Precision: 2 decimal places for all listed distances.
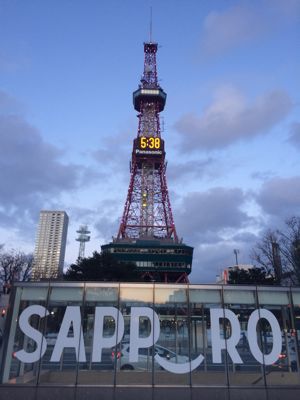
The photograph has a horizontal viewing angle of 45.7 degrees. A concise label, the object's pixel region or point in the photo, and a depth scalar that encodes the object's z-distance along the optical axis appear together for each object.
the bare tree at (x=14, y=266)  49.21
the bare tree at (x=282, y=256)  39.56
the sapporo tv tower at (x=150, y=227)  80.56
